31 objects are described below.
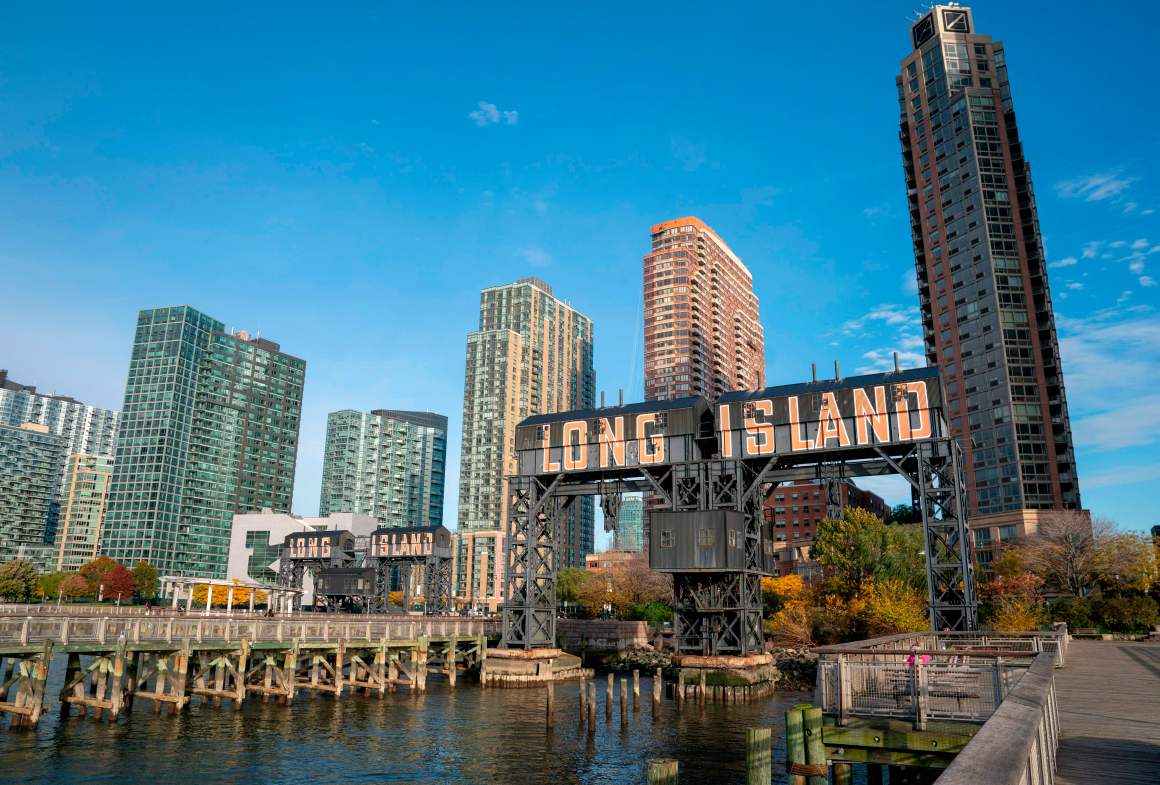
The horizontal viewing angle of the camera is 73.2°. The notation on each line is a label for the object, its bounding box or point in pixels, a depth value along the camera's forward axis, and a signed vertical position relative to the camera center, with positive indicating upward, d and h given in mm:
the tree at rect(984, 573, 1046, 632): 56062 -839
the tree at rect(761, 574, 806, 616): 92644 +78
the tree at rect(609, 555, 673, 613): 117875 +493
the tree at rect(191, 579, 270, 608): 143550 -1145
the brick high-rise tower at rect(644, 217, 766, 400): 196375 +53875
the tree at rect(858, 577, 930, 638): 57812 -1311
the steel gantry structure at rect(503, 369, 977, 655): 49219 +8225
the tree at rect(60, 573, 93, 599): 136375 +452
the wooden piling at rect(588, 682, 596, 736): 39425 -6110
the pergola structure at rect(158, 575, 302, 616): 69188 -392
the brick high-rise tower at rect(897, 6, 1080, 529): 114750 +49833
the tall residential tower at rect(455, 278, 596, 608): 183725 -1979
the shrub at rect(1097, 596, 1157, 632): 59328 -1603
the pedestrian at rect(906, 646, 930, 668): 17345 -1485
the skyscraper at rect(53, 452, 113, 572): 198375 +6356
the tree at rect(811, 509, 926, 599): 64938 +3021
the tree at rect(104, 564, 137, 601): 139875 +1010
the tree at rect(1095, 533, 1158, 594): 75250 +2798
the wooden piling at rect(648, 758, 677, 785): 11492 -2607
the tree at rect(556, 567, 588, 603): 122250 +778
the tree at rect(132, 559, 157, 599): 146375 +1619
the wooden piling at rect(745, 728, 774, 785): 16625 -3451
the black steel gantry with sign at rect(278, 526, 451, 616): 103812 +3901
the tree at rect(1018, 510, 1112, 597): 83525 +4329
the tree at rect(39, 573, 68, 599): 140750 +633
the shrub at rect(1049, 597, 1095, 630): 63156 -1710
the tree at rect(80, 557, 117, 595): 139000 +3316
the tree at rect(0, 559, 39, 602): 114500 +1290
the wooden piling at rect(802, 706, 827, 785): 16719 -3048
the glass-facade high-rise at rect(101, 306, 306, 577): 188375 +23564
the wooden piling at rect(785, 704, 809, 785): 17141 -3132
